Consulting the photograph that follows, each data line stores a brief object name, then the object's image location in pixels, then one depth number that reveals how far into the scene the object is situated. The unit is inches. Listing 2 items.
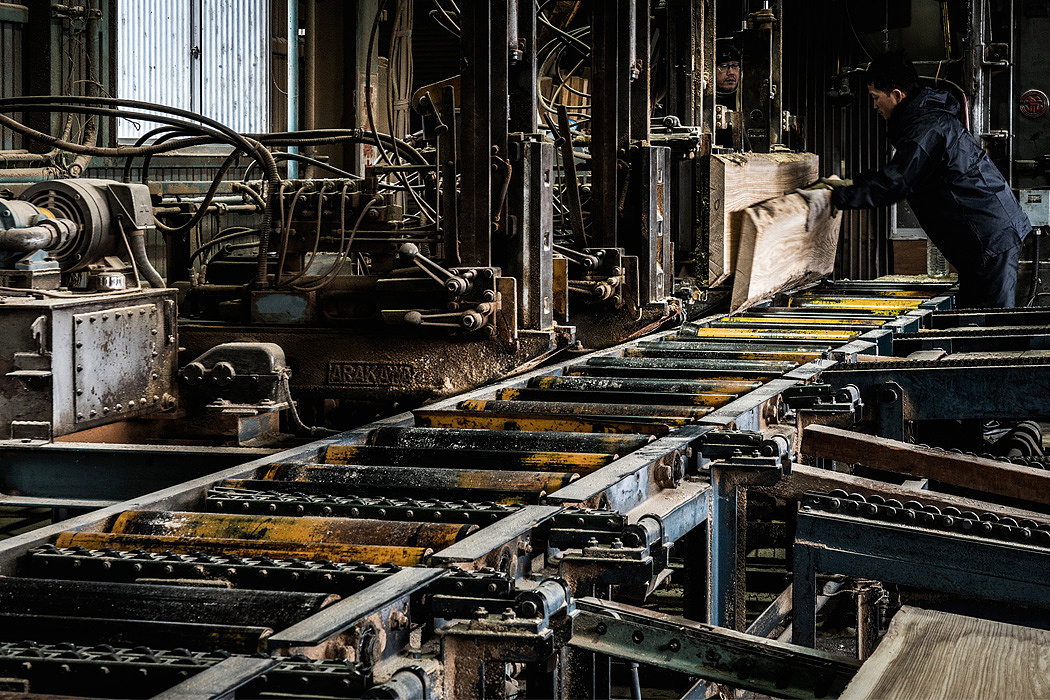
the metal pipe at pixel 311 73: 528.1
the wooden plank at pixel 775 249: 248.1
